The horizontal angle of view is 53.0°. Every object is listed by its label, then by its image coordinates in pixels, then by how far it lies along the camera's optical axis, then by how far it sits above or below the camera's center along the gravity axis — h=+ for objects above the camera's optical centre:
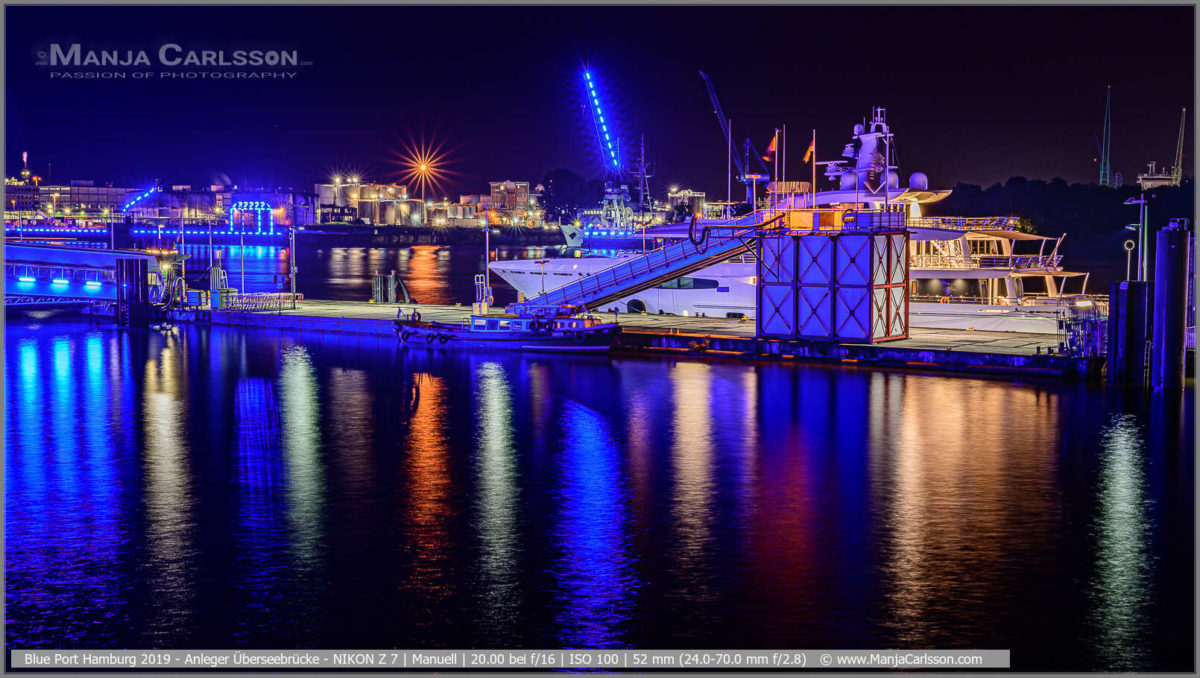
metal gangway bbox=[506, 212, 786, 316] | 60.97 +1.38
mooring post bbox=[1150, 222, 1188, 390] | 46.12 -0.75
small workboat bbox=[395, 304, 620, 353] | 61.59 -2.16
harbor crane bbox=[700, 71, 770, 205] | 67.77 +14.61
